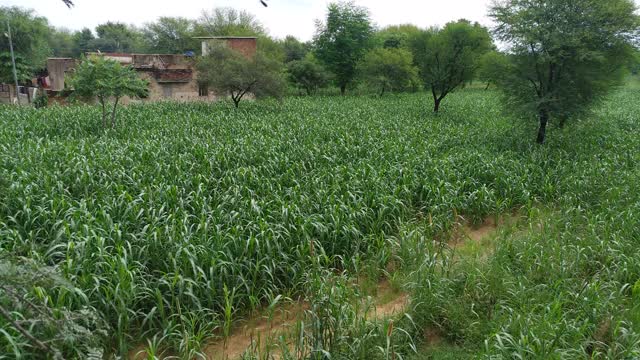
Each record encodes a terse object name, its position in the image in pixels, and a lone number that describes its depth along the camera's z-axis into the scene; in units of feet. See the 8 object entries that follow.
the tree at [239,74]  60.85
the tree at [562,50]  36.19
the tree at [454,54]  60.97
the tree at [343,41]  102.27
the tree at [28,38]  85.97
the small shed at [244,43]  82.79
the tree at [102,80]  41.52
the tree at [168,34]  164.86
